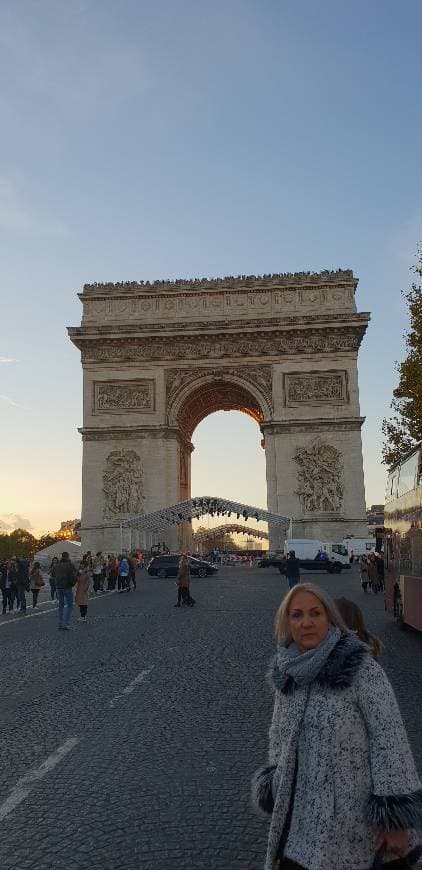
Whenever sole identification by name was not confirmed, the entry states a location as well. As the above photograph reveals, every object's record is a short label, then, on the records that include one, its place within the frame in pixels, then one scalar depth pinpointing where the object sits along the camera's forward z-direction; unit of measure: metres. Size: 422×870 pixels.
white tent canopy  53.74
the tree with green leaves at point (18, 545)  108.85
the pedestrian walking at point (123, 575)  26.05
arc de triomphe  41.34
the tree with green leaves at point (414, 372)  28.33
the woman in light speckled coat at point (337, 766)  2.32
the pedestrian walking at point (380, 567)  24.61
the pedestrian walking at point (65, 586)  14.31
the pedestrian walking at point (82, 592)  16.11
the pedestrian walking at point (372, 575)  22.55
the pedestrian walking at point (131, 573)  26.70
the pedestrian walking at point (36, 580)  20.14
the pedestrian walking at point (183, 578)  18.45
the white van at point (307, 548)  35.44
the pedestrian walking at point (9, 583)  19.25
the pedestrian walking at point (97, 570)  26.90
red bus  11.21
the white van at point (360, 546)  40.25
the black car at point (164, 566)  35.25
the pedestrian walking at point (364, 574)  22.75
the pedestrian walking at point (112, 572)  27.84
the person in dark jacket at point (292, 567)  20.39
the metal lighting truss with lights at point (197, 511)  38.56
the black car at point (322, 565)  35.31
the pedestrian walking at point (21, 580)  19.16
